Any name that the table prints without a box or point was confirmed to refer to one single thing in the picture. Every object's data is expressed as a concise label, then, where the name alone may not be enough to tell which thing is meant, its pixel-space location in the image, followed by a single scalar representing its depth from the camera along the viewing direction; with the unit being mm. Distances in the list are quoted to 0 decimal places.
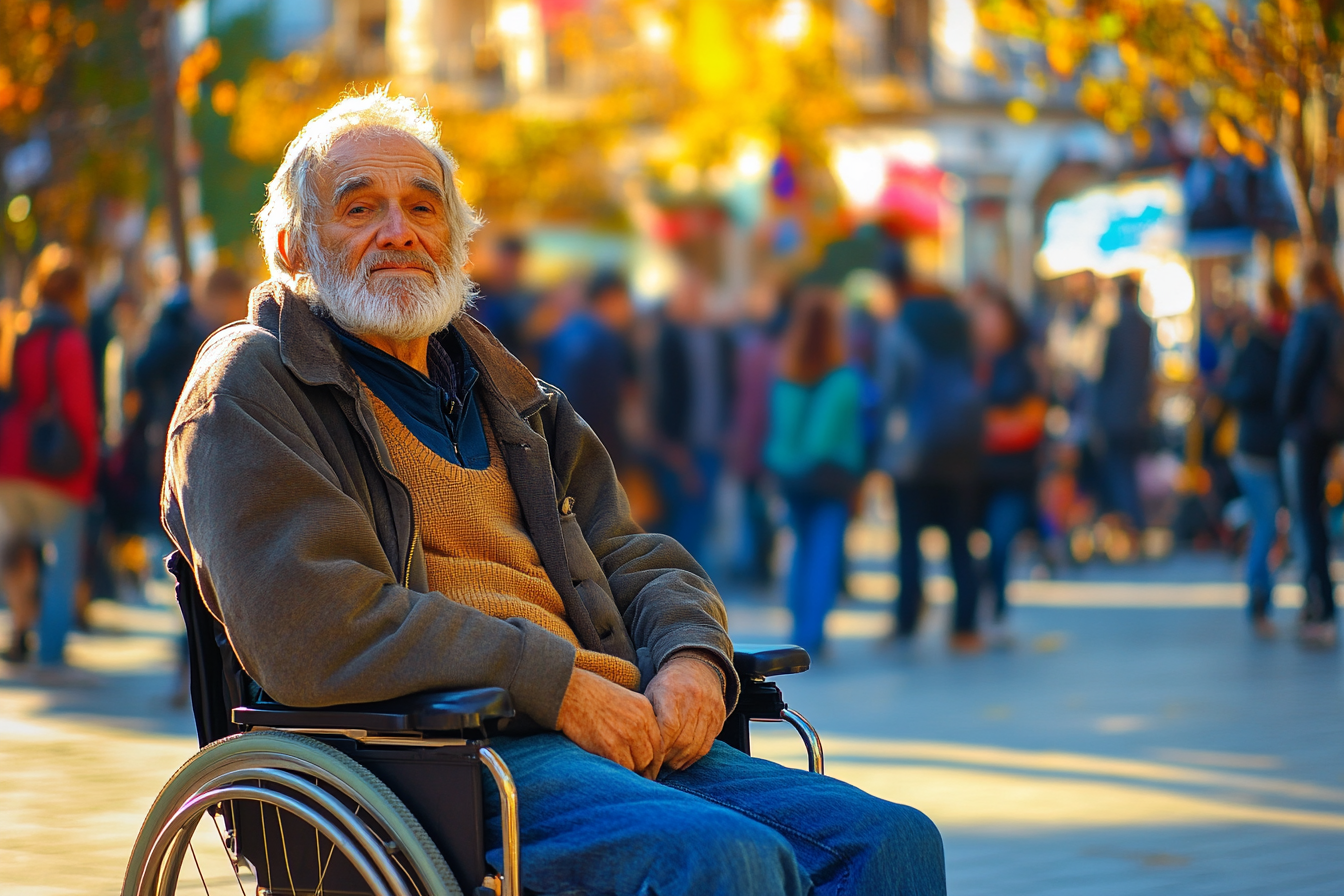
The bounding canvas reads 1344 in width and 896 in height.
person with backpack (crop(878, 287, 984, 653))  9438
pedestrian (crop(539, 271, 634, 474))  11070
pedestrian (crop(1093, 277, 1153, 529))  13930
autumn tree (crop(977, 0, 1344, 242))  10227
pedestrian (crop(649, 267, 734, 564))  12172
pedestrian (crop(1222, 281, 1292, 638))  9758
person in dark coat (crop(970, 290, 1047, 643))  10055
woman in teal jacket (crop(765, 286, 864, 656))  9180
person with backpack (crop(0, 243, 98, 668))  8438
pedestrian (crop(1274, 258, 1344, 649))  9188
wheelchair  2760
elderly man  2857
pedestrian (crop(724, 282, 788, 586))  12102
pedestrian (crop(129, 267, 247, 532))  8008
